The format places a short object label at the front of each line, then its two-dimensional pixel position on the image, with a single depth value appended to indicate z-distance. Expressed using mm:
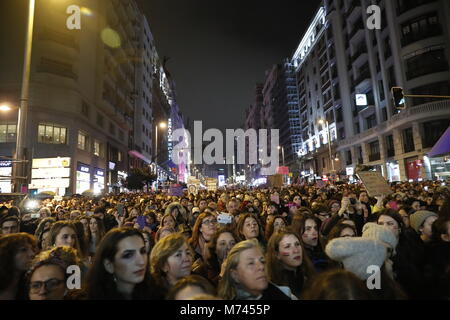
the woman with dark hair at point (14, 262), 3082
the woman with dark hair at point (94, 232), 6941
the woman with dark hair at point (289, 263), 3685
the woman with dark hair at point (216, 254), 4418
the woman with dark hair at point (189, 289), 2311
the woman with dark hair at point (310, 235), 4680
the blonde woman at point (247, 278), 2770
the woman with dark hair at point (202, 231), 5742
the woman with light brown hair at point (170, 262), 3402
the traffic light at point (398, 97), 12789
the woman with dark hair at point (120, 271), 2932
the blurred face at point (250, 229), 5902
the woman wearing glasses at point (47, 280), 2799
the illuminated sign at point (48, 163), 15139
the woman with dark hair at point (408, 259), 3578
